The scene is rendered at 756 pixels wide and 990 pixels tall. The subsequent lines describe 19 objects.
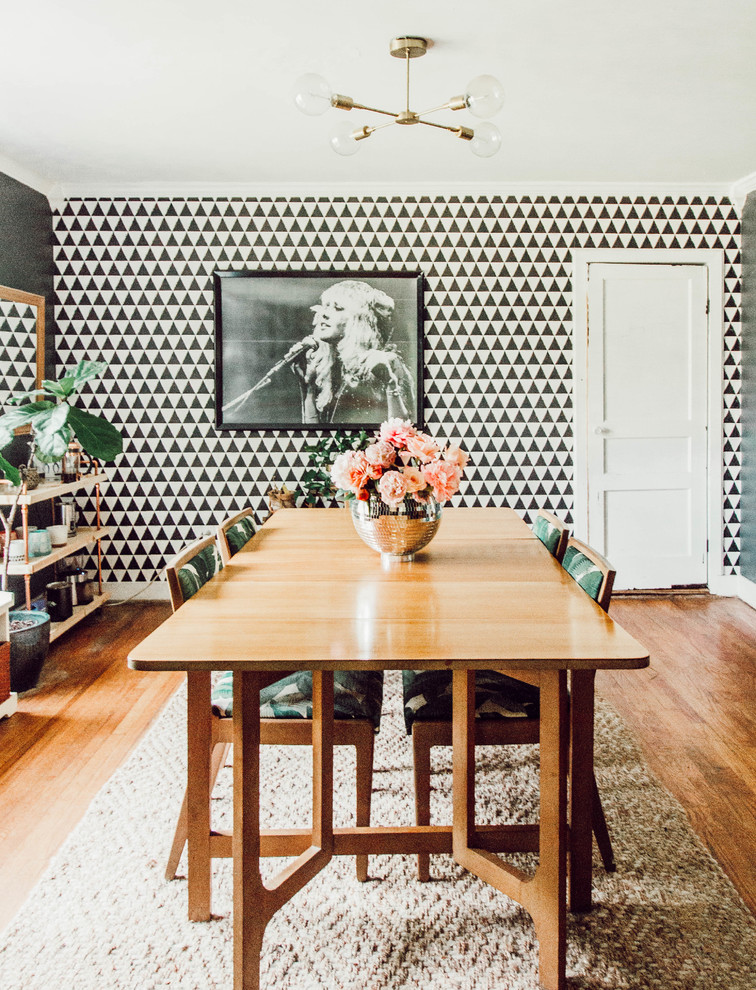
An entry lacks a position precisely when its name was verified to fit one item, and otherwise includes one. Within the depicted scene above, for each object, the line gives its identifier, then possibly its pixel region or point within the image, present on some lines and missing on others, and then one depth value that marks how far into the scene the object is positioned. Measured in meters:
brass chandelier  2.02
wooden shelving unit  3.41
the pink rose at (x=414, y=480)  2.08
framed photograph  4.50
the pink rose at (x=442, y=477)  2.08
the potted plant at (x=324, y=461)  4.37
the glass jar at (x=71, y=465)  3.99
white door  4.54
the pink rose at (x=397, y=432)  2.14
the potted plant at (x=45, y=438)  3.14
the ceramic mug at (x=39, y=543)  3.64
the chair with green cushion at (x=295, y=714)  1.83
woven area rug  1.59
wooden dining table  1.41
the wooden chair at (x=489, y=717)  1.84
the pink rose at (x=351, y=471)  2.11
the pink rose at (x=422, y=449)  2.11
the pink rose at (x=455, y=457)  2.15
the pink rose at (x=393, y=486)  2.06
